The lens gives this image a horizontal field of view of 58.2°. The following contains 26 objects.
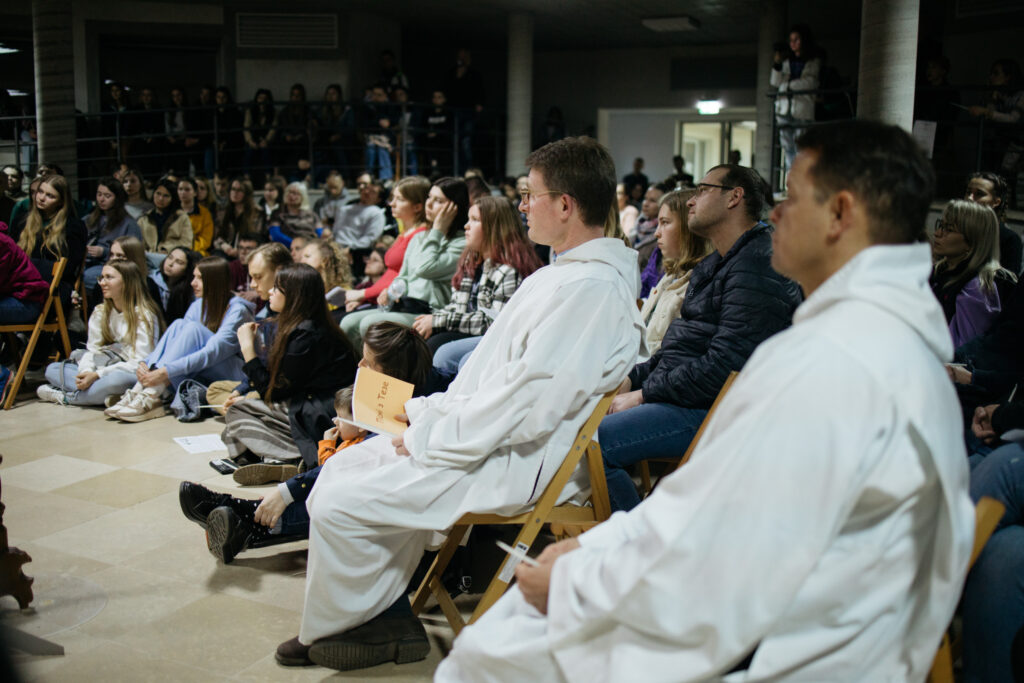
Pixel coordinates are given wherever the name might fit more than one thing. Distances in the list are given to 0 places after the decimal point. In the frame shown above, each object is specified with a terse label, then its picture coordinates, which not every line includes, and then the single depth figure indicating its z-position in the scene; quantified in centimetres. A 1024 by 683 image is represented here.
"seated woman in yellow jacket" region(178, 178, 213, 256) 820
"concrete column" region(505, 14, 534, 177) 1261
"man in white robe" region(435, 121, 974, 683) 123
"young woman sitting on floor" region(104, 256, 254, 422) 531
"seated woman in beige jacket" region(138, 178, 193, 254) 785
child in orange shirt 334
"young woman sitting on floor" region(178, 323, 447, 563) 306
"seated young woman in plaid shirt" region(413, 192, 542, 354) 434
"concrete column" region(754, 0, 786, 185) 1184
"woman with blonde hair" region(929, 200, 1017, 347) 361
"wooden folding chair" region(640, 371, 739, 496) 238
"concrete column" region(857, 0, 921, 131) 622
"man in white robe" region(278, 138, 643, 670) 233
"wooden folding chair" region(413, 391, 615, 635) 238
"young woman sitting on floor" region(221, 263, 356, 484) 409
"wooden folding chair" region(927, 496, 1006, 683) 155
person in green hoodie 503
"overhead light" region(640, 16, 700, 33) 1276
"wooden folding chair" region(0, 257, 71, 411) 570
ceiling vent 1277
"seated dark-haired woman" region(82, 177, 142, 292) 700
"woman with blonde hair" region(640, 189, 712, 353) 390
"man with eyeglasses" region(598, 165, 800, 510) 286
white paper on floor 471
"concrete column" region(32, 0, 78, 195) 888
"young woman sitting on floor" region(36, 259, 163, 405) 553
